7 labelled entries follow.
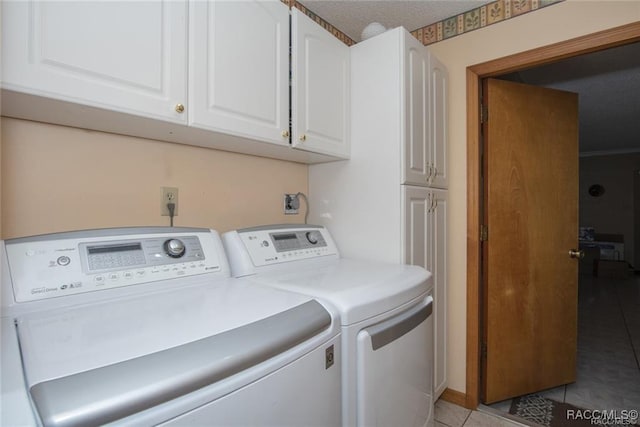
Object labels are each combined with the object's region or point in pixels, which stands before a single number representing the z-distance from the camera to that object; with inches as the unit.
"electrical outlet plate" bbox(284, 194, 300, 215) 71.2
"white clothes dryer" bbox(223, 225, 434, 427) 35.2
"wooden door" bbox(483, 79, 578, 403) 77.5
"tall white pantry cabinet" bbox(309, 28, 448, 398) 61.3
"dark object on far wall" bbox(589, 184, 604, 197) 251.8
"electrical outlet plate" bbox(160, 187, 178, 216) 51.2
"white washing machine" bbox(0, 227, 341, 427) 18.8
